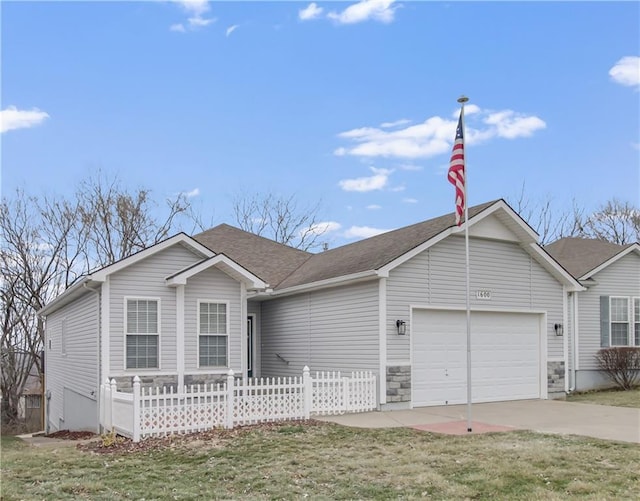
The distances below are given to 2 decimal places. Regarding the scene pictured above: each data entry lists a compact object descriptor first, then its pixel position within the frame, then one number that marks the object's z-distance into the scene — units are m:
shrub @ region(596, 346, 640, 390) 19.02
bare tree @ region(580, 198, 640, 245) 38.72
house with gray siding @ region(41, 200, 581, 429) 14.02
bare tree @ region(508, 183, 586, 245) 39.53
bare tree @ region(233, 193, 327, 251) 38.72
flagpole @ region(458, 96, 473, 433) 11.10
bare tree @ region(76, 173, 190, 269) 32.09
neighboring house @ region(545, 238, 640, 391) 19.14
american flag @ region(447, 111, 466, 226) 11.82
